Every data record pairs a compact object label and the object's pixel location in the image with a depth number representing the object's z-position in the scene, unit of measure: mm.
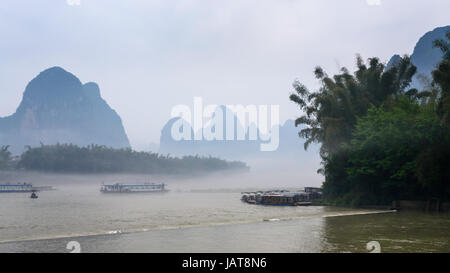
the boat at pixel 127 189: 83481
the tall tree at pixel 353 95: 39500
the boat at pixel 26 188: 87688
